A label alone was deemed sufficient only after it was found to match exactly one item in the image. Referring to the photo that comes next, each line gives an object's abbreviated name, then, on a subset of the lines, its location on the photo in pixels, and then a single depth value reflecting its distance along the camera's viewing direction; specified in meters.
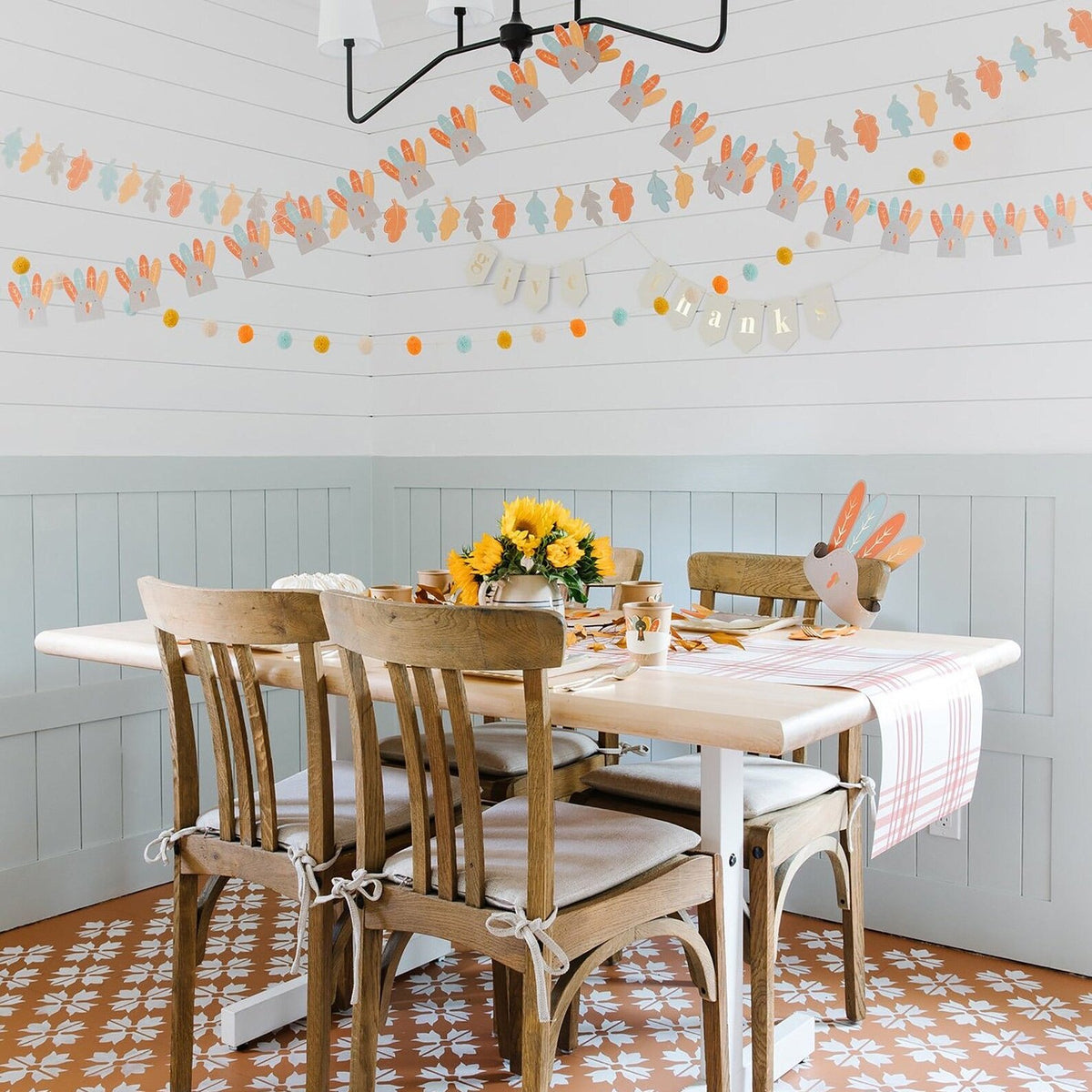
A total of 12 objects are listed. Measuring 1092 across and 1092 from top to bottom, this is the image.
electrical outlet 2.88
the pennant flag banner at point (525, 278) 3.42
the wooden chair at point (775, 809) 2.10
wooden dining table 1.65
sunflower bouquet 2.13
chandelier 2.14
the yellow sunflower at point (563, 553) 2.13
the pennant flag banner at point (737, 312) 3.01
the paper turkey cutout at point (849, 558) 2.39
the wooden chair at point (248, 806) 1.95
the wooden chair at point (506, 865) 1.66
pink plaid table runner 1.88
